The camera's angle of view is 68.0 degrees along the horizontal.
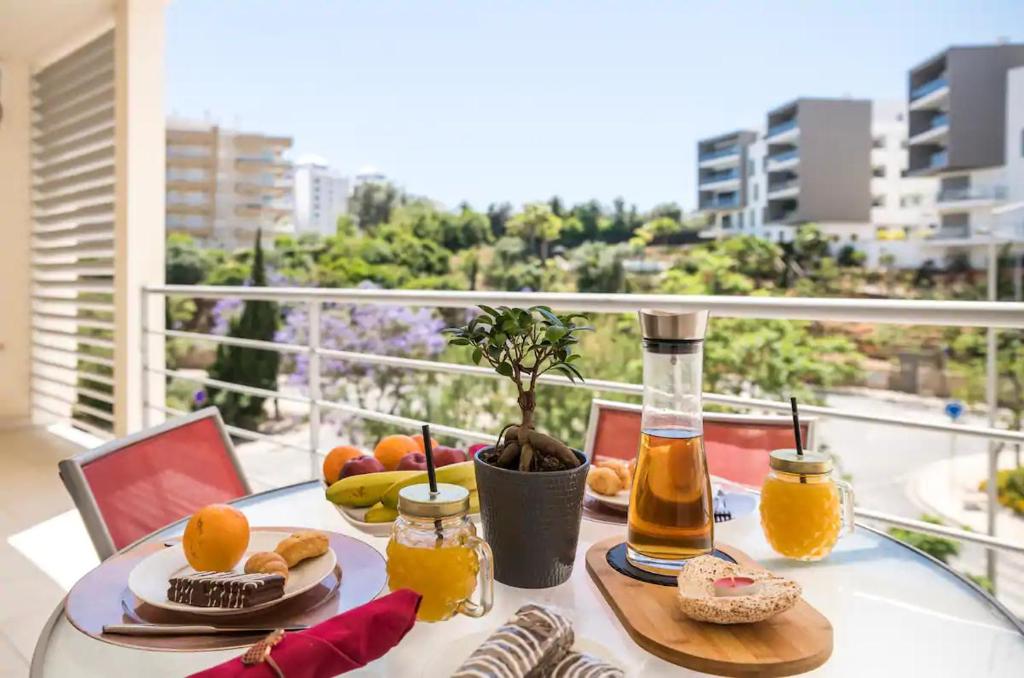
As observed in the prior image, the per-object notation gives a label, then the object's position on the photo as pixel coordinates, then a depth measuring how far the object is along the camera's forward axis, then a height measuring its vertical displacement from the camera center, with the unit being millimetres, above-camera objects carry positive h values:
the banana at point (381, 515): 839 -224
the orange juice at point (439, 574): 595 -206
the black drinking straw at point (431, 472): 592 -130
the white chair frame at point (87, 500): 1008 -258
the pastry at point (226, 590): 616 -230
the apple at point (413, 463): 944 -188
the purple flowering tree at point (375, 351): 8422 -450
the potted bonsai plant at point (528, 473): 663 -138
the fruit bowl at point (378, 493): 840 -206
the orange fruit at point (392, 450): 1009 -186
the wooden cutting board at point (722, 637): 542 -244
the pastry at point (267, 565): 666 -225
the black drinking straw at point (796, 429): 771 -114
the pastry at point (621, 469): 954 -196
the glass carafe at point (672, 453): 675 -123
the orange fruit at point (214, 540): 704 -215
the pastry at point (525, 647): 466 -212
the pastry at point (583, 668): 487 -229
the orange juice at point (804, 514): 759 -197
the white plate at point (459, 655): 524 -243
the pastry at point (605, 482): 939 -207
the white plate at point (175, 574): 630 -242
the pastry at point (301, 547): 708 -222
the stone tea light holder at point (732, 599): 585 -220
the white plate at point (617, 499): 916 -223
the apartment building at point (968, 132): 16703 +4264
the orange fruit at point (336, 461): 992 -195
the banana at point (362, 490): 871 -204
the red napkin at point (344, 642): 470 -215
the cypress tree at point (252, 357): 9078 -556
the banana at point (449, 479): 839 -186
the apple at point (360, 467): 938 -193
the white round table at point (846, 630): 562 -257
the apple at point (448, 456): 983 -187
